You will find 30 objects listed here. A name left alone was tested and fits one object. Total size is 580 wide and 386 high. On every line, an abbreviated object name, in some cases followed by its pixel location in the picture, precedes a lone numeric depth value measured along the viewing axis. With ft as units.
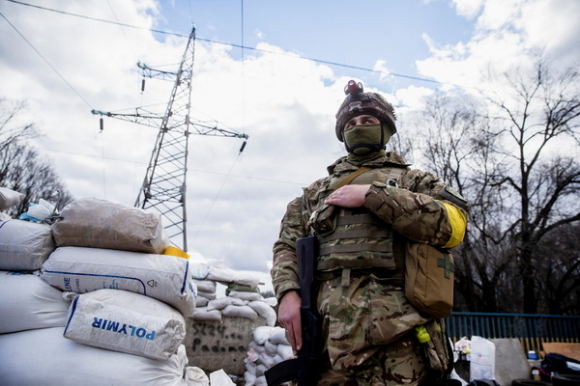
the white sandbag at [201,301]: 16.60
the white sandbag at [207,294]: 16.93
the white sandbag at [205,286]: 16.85
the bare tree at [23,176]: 54.03
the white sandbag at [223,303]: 16.69
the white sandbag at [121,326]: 6.59
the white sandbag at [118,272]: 7.45
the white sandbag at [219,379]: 9.30
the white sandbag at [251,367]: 15.38
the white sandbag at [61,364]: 6.26
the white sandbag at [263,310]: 17.65
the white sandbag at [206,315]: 16.01
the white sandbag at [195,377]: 8.73
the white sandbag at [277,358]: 13.50
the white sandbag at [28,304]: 6.87
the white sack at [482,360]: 14.30
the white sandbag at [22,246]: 7.35
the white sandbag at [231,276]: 17.26
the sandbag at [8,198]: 8.63
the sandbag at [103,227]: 7.73
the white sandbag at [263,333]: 15.26
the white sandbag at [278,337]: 13.88
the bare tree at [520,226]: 41.27
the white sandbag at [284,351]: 13.24
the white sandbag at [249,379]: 14.76
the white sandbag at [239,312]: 16.76
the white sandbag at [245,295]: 17.80
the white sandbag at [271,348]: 14.17
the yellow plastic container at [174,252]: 8.66
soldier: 3.76
